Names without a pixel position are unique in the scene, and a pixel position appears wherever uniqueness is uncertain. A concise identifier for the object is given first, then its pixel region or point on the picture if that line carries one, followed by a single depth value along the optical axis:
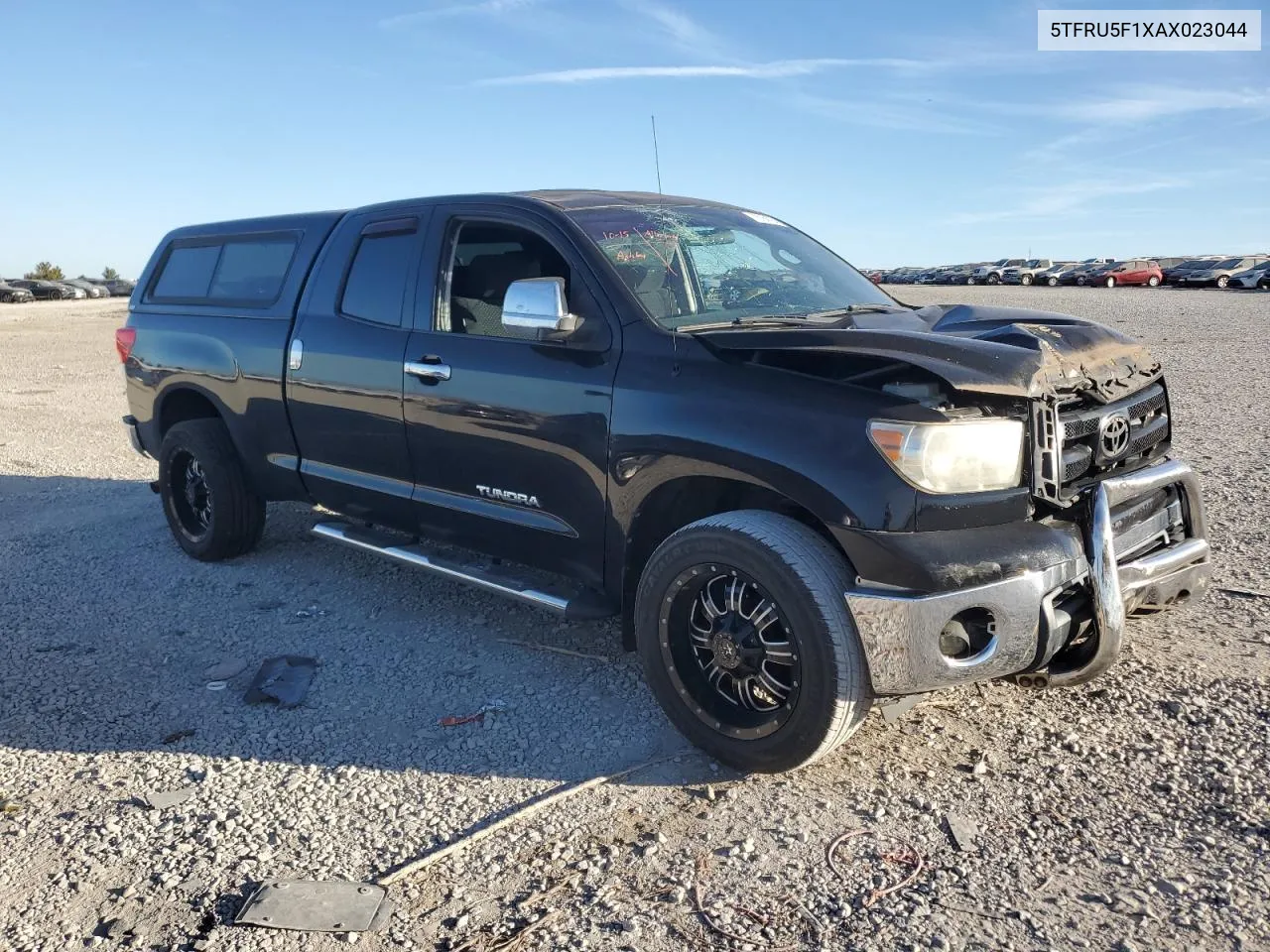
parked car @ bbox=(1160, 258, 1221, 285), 48.53
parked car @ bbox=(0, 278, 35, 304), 46.31
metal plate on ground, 2.70
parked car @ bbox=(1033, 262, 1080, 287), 54.69
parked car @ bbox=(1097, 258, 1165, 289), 51.09
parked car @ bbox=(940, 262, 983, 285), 62.45
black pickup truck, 3.10
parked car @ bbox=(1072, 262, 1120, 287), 52.09
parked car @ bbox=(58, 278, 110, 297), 52.94
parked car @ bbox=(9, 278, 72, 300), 49.69
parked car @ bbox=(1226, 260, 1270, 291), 42.41
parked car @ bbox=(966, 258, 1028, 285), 59.75
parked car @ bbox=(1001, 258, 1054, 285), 56.34
